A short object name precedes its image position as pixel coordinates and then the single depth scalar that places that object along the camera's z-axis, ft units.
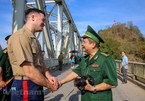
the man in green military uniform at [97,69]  4.34
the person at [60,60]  33.46
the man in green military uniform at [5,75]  5.51
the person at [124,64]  19.17
